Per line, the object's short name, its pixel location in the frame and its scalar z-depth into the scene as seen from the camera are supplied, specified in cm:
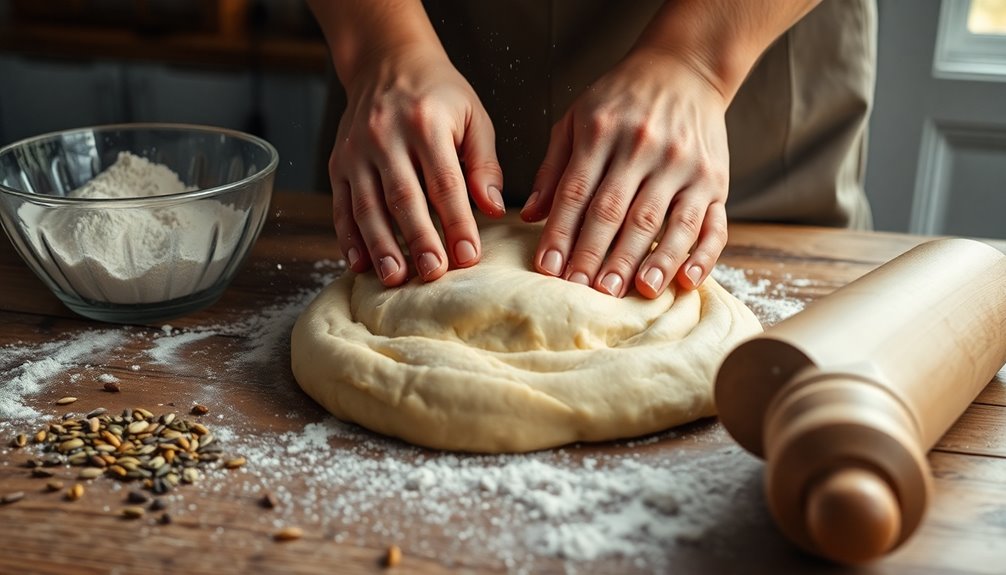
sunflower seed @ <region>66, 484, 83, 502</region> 101
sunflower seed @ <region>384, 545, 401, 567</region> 90
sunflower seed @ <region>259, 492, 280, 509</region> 99
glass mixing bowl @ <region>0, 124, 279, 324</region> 136
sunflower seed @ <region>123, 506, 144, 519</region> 97
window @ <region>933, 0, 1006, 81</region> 272
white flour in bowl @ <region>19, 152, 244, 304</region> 136
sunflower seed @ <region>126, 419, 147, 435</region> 113
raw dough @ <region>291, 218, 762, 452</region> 108
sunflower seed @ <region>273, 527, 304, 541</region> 94
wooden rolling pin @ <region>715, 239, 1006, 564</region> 79
